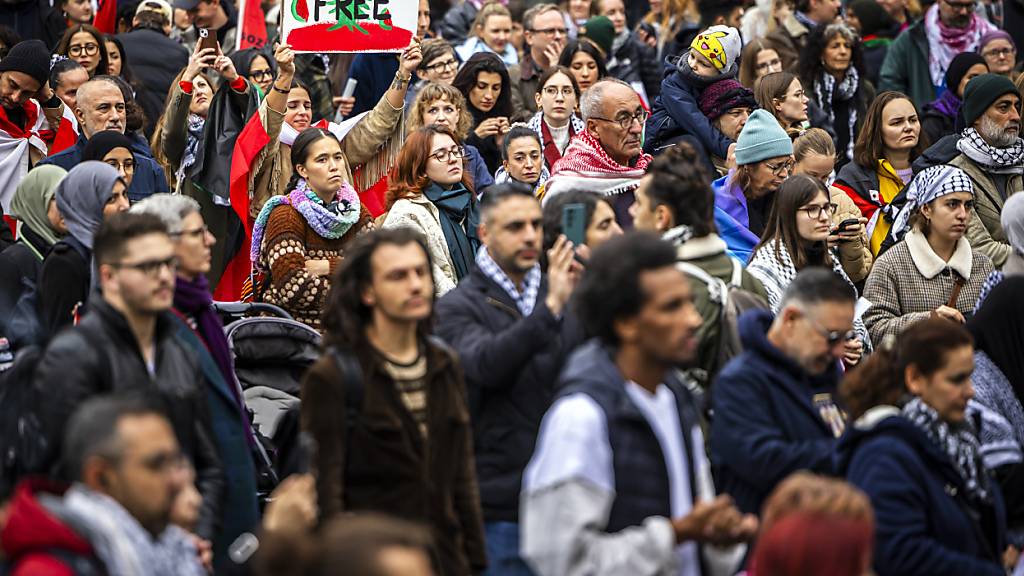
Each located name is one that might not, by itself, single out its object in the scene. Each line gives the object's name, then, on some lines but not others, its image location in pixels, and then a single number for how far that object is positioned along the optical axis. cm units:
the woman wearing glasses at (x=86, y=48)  2292
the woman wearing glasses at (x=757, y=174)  1784
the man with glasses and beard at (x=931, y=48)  2730
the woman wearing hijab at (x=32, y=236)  1500
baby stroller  1509
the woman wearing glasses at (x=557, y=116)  2150
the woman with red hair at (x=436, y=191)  1770
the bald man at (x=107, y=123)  1866
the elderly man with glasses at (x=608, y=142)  1714
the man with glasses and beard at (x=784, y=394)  1090
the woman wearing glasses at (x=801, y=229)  1568
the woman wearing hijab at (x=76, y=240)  1326
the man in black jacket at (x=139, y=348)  1074
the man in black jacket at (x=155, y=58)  2508
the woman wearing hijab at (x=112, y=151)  1694
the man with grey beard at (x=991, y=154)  1927
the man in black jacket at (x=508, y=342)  1133
